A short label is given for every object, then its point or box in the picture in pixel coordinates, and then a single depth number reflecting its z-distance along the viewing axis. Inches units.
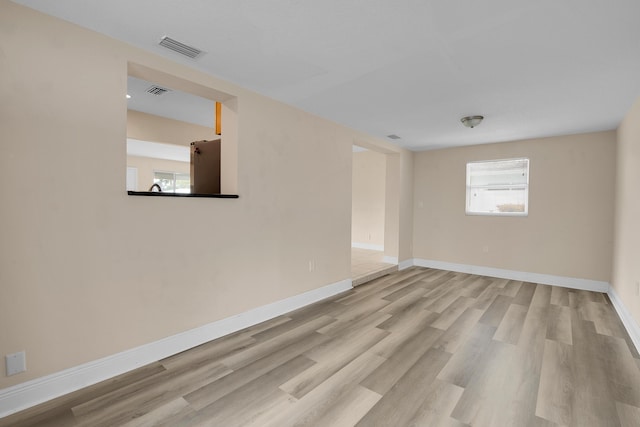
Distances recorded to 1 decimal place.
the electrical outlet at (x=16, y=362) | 69.0
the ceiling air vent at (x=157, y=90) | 121.3
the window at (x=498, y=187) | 201.6
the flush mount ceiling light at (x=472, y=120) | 146.6
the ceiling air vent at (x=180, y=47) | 84.4
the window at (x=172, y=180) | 370.6
